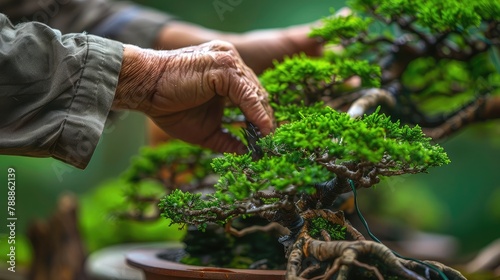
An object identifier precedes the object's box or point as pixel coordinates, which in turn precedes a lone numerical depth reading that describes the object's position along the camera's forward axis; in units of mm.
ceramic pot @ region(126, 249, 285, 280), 878
